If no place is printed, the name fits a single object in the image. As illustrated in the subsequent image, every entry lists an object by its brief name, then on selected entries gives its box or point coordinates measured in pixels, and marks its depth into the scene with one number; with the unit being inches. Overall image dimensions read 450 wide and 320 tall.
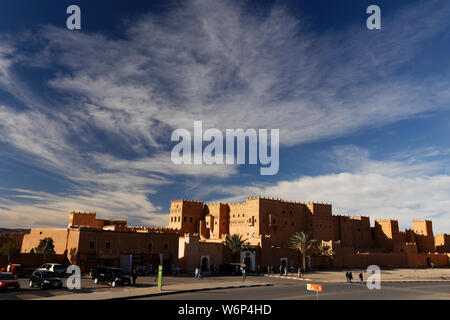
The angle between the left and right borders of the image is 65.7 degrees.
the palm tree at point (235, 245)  1990.7
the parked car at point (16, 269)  1264.8
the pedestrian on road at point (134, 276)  1121.6
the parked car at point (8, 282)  893.2
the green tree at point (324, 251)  2378.2
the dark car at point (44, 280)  978.1
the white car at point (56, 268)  1223.5
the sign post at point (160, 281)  980.7
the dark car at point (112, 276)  1084.1
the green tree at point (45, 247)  1464.1
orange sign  689.7
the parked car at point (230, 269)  1750.7
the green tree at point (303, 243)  2114.9
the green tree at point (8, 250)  1430.9
